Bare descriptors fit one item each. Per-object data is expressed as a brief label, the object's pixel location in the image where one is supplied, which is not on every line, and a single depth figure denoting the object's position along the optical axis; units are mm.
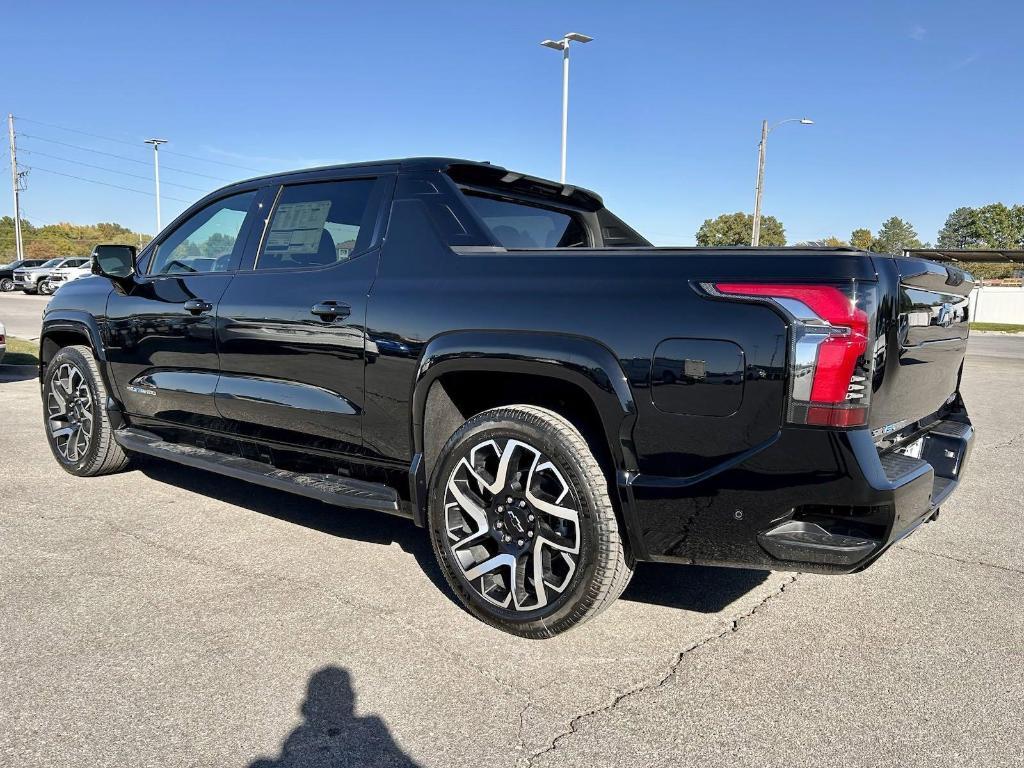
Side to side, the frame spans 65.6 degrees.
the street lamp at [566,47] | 20781
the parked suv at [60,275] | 34906
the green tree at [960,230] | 80125
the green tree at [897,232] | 129375
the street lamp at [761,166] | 28097
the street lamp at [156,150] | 52031
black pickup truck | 2410
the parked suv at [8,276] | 37688
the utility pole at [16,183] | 57812
